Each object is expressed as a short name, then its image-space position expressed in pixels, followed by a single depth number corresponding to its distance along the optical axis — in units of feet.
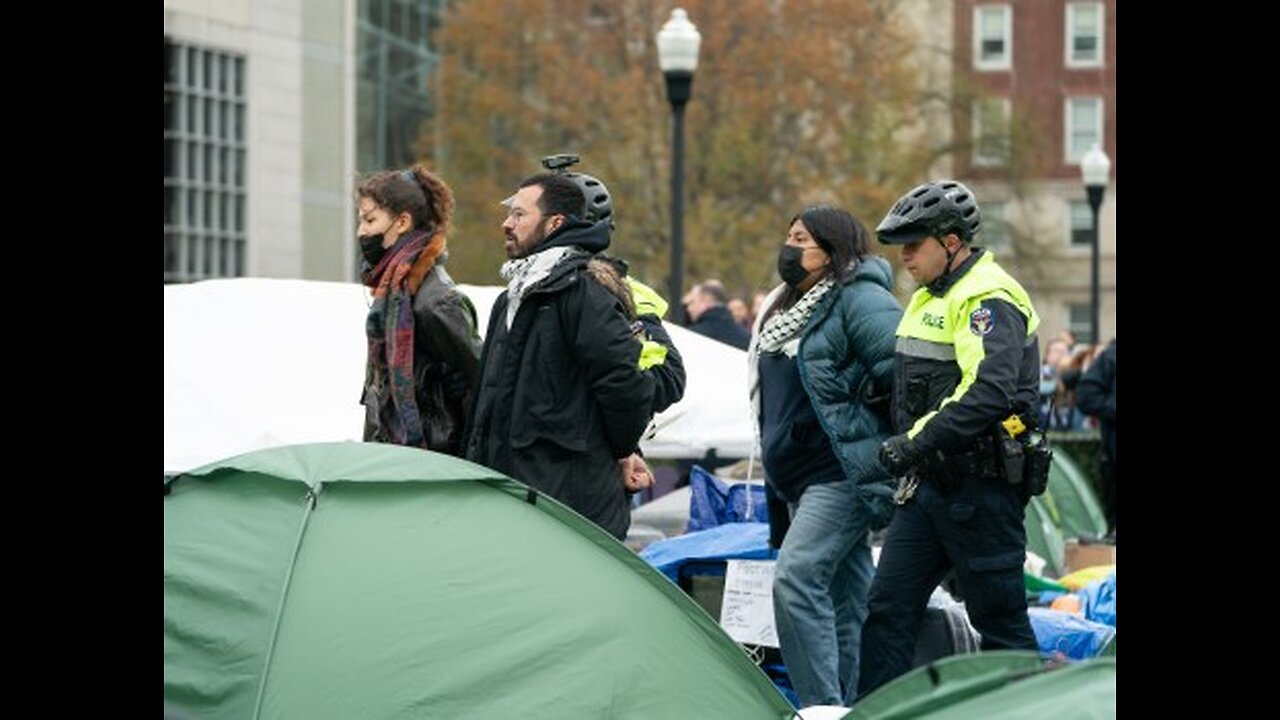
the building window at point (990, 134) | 199.82
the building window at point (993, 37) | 233.76
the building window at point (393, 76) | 146.72
